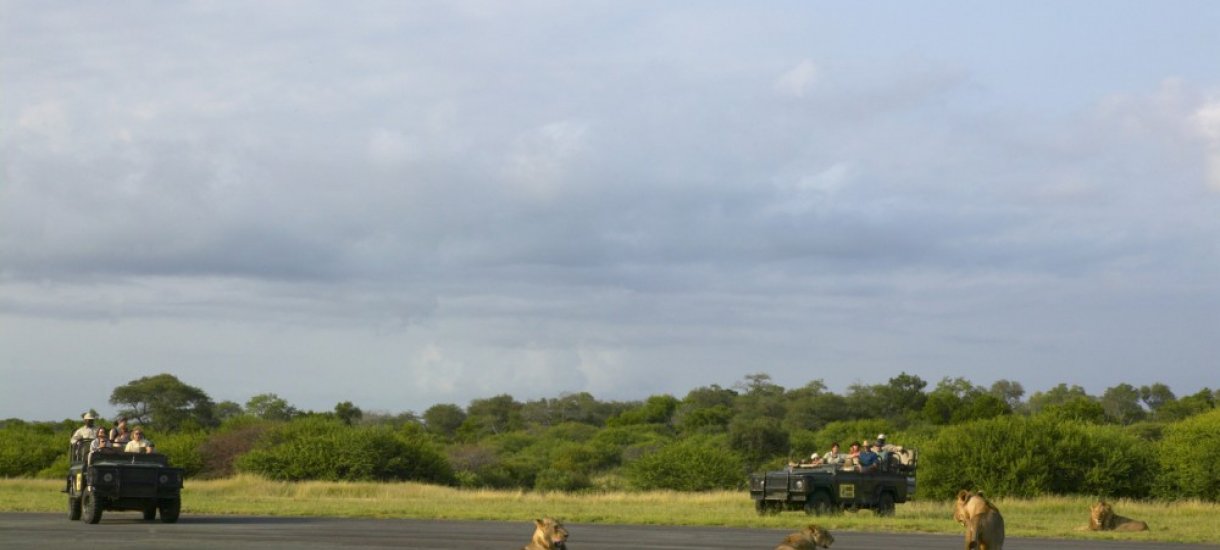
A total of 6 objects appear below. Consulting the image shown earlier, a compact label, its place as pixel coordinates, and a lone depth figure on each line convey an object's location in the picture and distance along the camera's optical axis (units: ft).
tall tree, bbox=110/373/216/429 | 330.54
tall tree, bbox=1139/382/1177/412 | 474.29
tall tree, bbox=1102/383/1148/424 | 429.38
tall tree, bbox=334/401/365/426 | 359.81
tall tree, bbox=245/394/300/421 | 358.23
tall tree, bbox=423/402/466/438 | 423.27
